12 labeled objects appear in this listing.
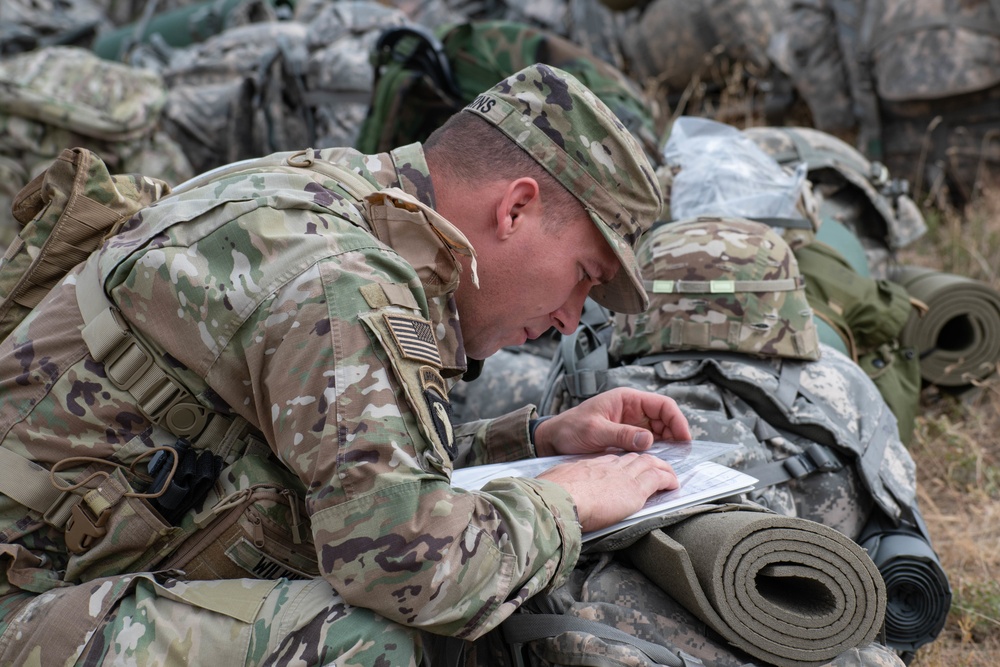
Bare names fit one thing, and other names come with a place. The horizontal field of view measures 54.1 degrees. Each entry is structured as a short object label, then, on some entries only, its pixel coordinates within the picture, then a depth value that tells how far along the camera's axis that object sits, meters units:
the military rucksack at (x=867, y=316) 3.85
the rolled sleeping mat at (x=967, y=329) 4.27
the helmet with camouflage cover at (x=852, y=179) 4.78
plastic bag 4.02
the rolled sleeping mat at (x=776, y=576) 1.92
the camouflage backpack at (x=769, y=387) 2.70
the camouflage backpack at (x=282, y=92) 6.11
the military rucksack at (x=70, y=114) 5.40
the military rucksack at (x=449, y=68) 5.24
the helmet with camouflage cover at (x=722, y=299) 2.99
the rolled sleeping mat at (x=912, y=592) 2.68
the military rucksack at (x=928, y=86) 5.89
